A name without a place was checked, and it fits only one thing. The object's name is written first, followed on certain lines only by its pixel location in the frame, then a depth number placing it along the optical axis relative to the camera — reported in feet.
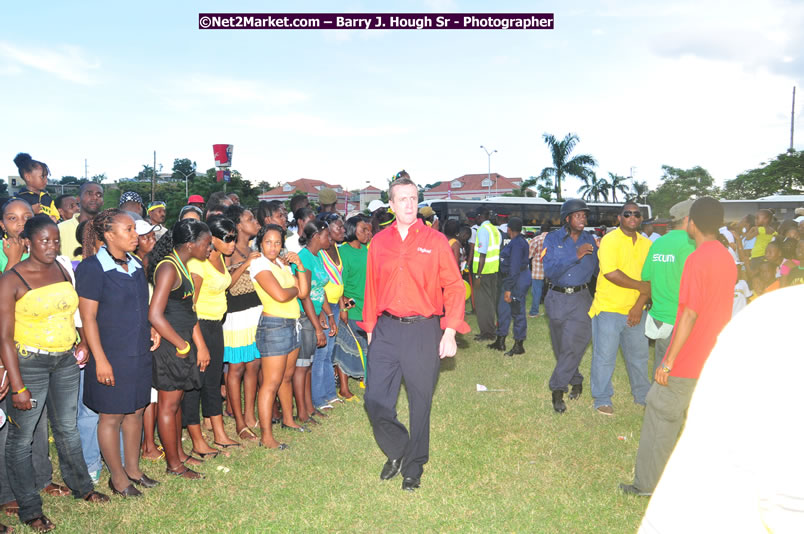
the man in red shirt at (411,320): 15.11
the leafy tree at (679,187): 227.40
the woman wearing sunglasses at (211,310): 16.40
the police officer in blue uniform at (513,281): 32.27
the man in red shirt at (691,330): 12.74
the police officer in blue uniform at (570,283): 21.36
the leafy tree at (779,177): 147.74
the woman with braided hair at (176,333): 14.89
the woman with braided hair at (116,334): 13.47
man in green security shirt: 17.81
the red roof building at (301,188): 396.26
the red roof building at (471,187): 357.92
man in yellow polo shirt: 20.48
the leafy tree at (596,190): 181.53
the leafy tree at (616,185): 205.05
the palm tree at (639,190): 229.25
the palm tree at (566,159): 147.64
